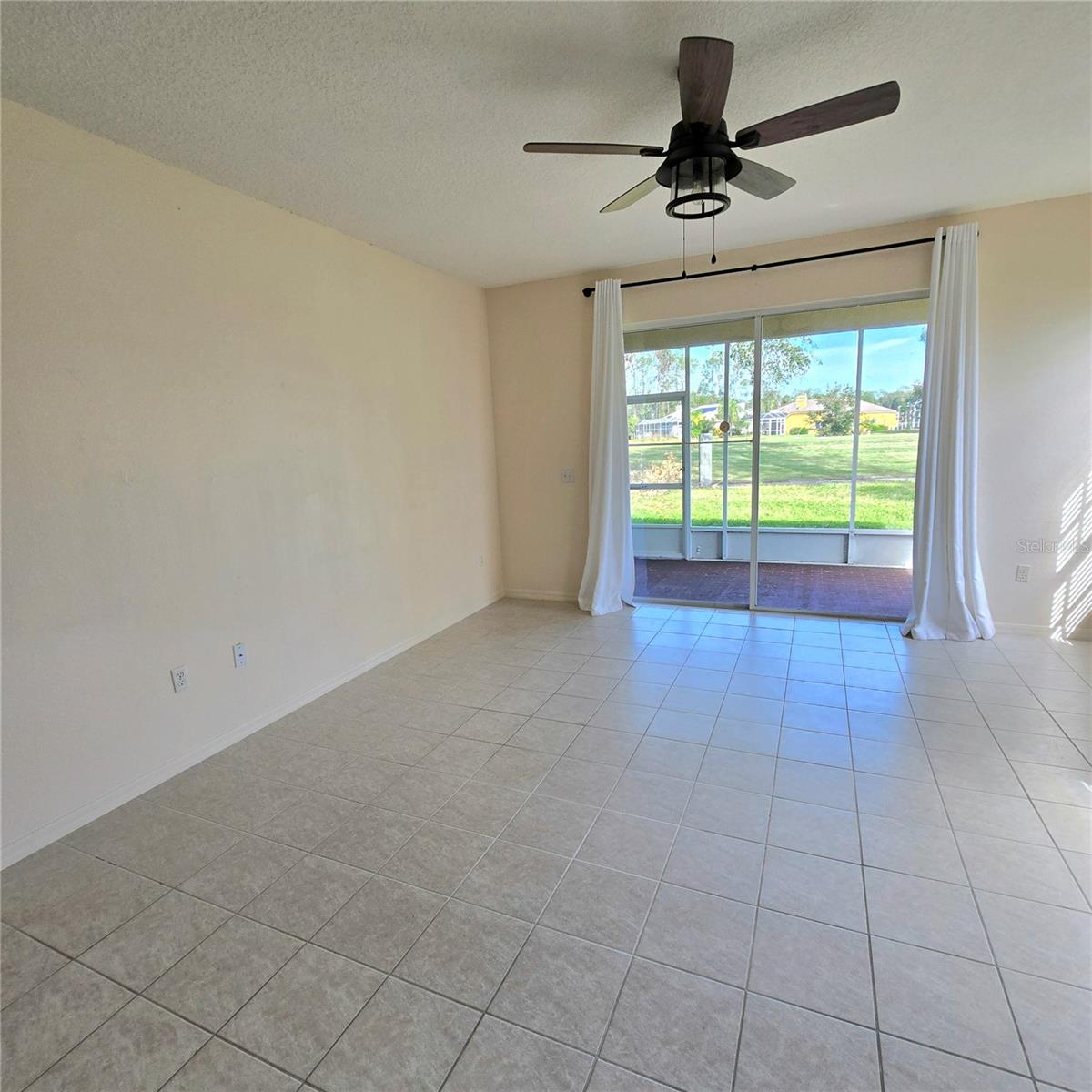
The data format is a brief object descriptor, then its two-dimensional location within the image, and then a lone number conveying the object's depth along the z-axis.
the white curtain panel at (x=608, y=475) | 4.62
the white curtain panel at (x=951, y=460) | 3.67
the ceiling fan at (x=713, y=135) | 1.73
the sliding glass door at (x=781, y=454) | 4.24
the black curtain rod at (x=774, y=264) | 3.81
